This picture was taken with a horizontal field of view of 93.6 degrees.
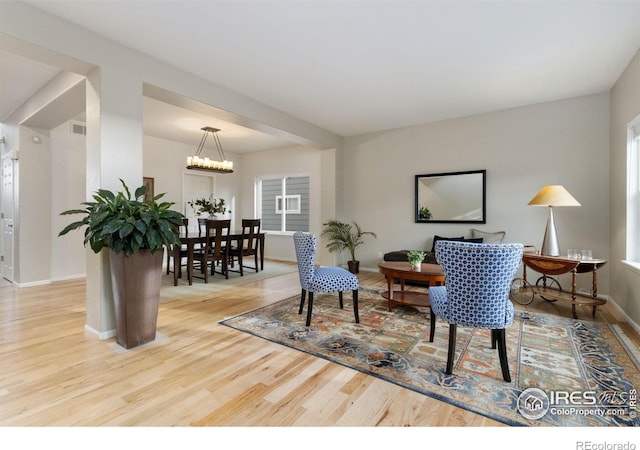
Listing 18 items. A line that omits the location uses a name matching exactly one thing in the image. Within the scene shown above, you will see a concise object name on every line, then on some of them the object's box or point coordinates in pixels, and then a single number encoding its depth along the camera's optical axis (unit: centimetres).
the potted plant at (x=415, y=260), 333
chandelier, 520
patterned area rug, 169
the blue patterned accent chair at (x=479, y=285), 188
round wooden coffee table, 310
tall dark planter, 237
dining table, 454
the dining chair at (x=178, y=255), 457
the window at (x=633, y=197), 310
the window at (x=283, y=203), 713
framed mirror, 477
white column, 260
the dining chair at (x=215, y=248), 473
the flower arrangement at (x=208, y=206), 601
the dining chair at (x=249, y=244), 527
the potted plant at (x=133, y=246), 229
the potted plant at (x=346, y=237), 583
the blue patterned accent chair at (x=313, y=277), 294
